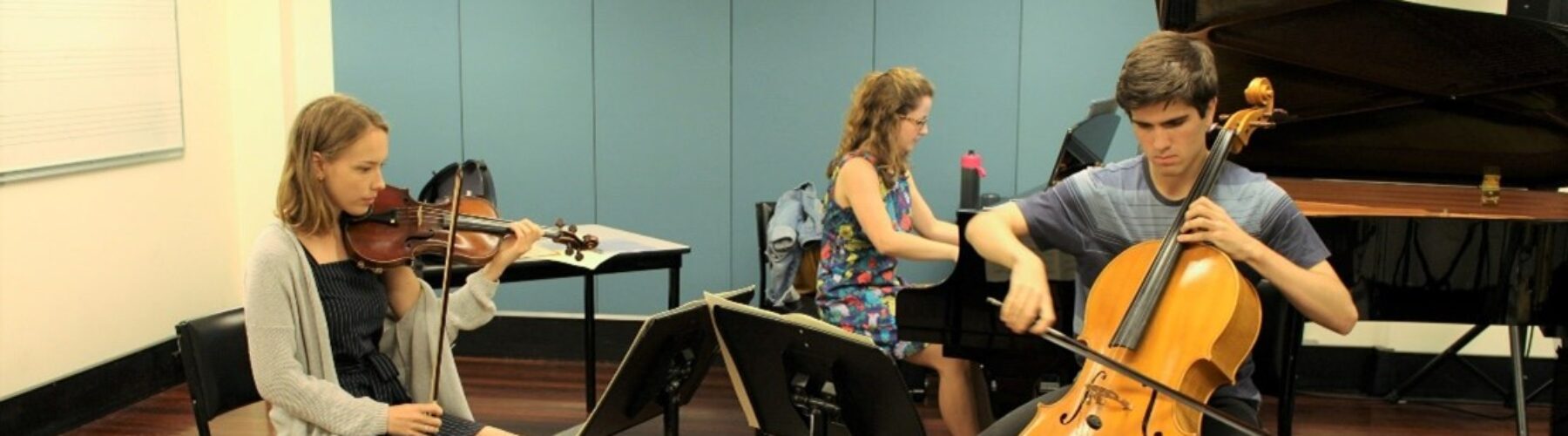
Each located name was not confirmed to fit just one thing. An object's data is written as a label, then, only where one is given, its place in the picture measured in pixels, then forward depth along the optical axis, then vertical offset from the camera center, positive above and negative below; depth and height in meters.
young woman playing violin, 2.47 -0.49
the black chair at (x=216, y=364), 2.55 -0.60
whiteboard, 4.14 -0.12
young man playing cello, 2.16 -0.26
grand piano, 3.26 -0.21
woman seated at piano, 3.65 -0.46
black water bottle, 4.83 -0.42
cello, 2.03 -0.42
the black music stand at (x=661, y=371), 2.55 -0.62
